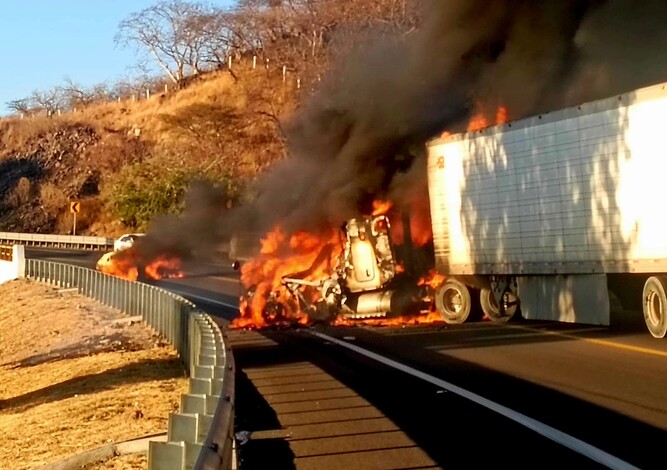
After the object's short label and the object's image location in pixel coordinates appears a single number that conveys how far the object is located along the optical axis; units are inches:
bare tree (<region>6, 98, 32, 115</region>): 4911.4
